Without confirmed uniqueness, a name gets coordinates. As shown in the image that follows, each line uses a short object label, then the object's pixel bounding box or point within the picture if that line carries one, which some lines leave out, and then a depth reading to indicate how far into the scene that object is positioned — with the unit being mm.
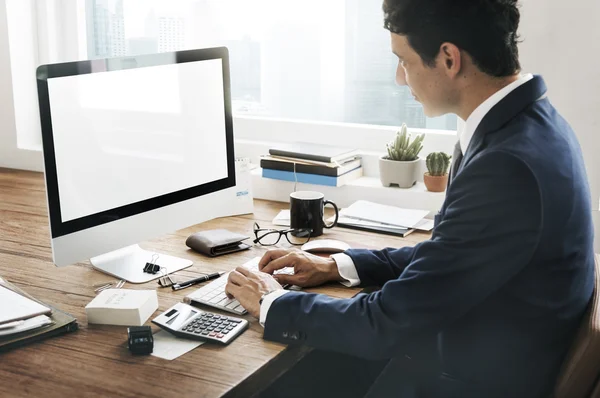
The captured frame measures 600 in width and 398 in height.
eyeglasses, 2109
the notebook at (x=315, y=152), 2477
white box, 1552
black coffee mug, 2156
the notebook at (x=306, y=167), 2451
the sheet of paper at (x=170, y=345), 1437
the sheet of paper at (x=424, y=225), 2242
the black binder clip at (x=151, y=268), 1862
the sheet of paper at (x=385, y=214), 2266
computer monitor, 1687
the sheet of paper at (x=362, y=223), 2233
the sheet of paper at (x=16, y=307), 1476
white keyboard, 1639
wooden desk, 1306
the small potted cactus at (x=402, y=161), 2438
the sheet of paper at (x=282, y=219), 2289
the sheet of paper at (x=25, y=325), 1437
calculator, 1496
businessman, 1330
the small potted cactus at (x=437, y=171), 2395
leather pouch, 2014
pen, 1774
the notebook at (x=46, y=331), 1432
